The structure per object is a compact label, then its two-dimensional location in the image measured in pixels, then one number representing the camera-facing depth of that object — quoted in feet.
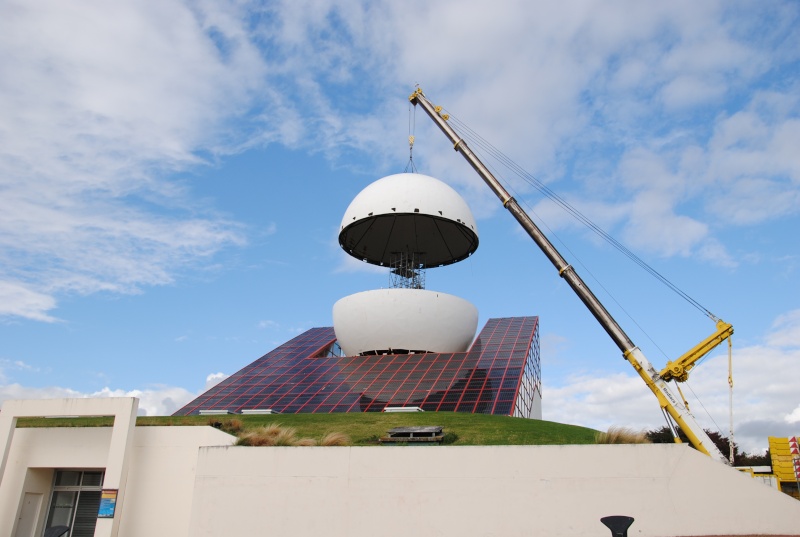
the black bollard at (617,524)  30.78
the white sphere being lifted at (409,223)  119.85
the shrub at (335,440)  58.90
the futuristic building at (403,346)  94.07
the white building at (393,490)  48.93
